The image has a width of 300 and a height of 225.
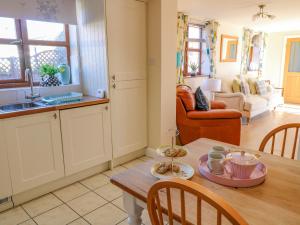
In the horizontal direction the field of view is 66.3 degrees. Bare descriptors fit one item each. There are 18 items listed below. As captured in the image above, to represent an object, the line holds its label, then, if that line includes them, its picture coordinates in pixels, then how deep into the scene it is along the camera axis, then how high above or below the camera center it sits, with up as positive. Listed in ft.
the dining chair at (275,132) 4.91 -1.36
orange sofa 10.55 -2.43
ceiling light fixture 13.12 +3.44
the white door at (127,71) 8.56 -0.07
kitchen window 8.07 +0.89
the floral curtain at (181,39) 13.96 +1.79
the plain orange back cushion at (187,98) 10.93 -1.37
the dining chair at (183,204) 2.19 -1.38
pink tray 3.47 -1.68
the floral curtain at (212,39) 16.58 +2.10
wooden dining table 2.85 -1.77
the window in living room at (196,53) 16.28 +1.15
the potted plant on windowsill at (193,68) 16.60 +0.06
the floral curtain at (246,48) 20.76 +1.83
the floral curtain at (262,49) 23.68 +1.96
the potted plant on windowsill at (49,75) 8.78 -0.18
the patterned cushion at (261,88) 19.01 -1.61
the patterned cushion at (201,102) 11.25 -1.60
